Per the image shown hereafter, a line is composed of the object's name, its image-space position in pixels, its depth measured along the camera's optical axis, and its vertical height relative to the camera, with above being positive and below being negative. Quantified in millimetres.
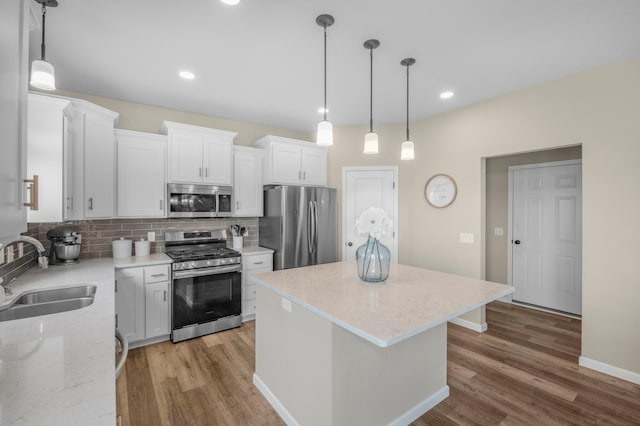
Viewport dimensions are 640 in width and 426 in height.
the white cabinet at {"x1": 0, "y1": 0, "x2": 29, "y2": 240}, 773 +275
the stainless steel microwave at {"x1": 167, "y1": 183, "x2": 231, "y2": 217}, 3406 +132
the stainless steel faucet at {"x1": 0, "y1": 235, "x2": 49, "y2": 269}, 2594 -452
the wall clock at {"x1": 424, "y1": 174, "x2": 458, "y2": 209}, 3785 +292
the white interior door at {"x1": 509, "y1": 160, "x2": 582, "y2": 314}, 3943 -295
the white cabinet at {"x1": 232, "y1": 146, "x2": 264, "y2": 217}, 3867 +410
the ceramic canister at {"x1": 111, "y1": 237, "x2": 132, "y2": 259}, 3184 -399
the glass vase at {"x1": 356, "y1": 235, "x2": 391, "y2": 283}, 2092 -345
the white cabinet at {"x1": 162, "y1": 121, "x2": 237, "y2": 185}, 3393 +686
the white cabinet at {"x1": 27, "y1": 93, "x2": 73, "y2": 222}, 2285 +457
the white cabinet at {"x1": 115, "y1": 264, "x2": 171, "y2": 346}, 2920 -935
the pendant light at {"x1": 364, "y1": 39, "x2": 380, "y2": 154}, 2227 +553
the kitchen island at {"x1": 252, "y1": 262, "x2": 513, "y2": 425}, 1569 -846
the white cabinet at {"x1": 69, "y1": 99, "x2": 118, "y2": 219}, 2729 +488
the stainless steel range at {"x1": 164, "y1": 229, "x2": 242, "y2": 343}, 3168 -851
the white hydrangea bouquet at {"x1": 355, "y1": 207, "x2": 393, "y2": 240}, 2041 -75
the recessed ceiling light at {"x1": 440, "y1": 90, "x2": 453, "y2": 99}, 3213 +1302
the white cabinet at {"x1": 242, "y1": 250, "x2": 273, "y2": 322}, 3689 -753
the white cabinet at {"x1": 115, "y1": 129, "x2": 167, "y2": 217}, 3141 +408
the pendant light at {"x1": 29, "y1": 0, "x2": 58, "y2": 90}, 1516 +699
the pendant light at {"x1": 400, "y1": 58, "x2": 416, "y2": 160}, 2445 +541
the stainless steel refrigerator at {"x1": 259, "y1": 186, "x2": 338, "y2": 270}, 3820 -176
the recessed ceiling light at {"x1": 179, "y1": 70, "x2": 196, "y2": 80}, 2703 +1268
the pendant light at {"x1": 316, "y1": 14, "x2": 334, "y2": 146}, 1977 +580
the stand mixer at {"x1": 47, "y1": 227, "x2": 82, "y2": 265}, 2777 -339
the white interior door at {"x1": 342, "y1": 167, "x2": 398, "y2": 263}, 4371 +228
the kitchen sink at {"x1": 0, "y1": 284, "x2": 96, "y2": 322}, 1764 -590
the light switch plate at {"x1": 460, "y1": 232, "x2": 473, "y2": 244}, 3613 -307
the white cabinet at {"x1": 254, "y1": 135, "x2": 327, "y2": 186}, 4035 +716
